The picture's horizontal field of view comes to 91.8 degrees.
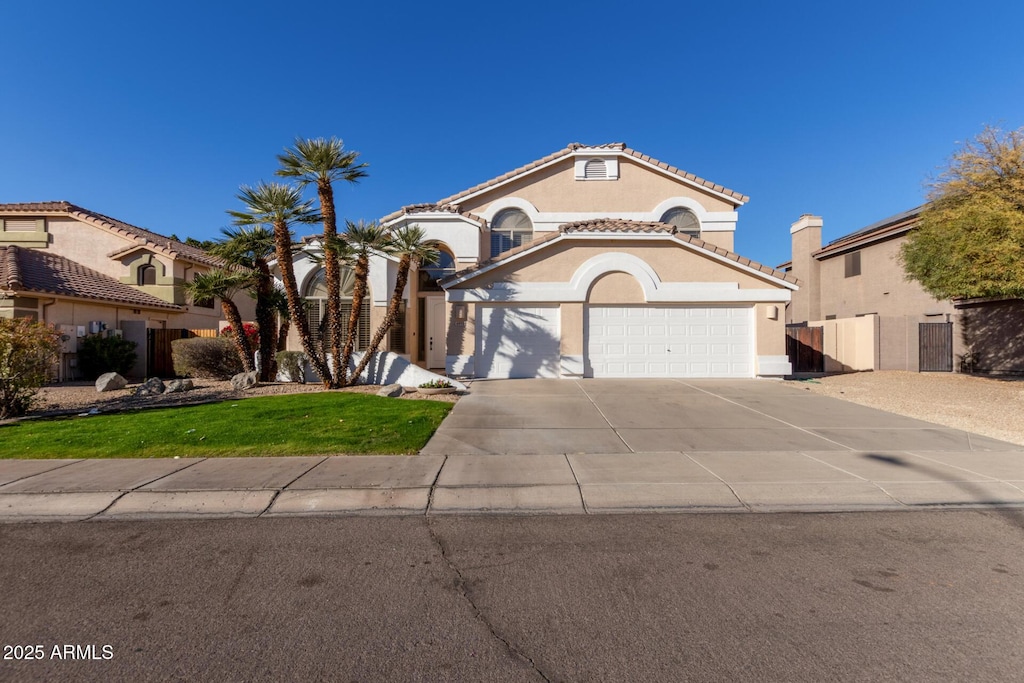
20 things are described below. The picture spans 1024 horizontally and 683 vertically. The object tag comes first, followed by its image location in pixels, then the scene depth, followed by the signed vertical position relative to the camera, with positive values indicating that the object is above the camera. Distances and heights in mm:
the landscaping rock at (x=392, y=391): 11938 -1192
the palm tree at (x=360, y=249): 12734 +2462
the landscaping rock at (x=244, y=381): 13180 -1027
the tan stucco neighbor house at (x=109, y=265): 17594 +3253
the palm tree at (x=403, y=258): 13219 +2313
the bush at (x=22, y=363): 9891 -401
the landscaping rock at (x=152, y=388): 12703 -1176
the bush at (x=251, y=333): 16047 +335
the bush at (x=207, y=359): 15508 -503
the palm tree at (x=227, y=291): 13023 +1404
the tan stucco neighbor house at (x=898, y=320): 17719 +813
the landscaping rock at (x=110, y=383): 13094 -1060
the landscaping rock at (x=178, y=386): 12909 -1135
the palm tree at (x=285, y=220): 11992 +3067
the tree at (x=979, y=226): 11078 +2821
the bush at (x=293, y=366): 14453 -676
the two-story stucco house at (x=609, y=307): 15844 +1156
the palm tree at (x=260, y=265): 13125 +2170
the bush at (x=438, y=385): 12912 -1113
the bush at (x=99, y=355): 16078 -399
